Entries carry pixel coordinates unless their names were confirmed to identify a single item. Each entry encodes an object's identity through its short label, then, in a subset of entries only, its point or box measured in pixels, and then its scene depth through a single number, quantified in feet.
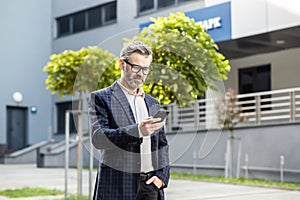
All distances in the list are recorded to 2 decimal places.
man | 8.67
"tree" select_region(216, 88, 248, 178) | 40.27
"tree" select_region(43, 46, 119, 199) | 24.58
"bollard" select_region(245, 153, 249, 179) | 42.11
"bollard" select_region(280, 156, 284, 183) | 38.42
